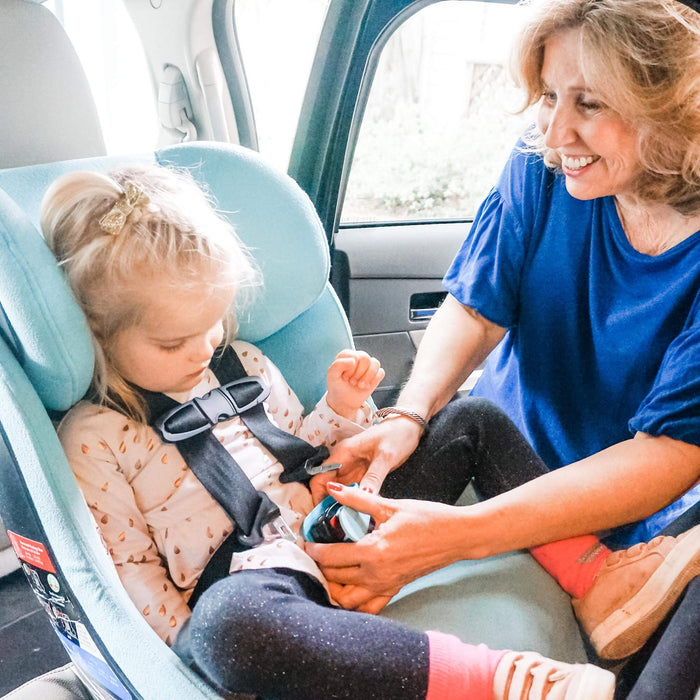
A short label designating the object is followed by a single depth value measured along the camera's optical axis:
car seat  0.80
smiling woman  0.91
